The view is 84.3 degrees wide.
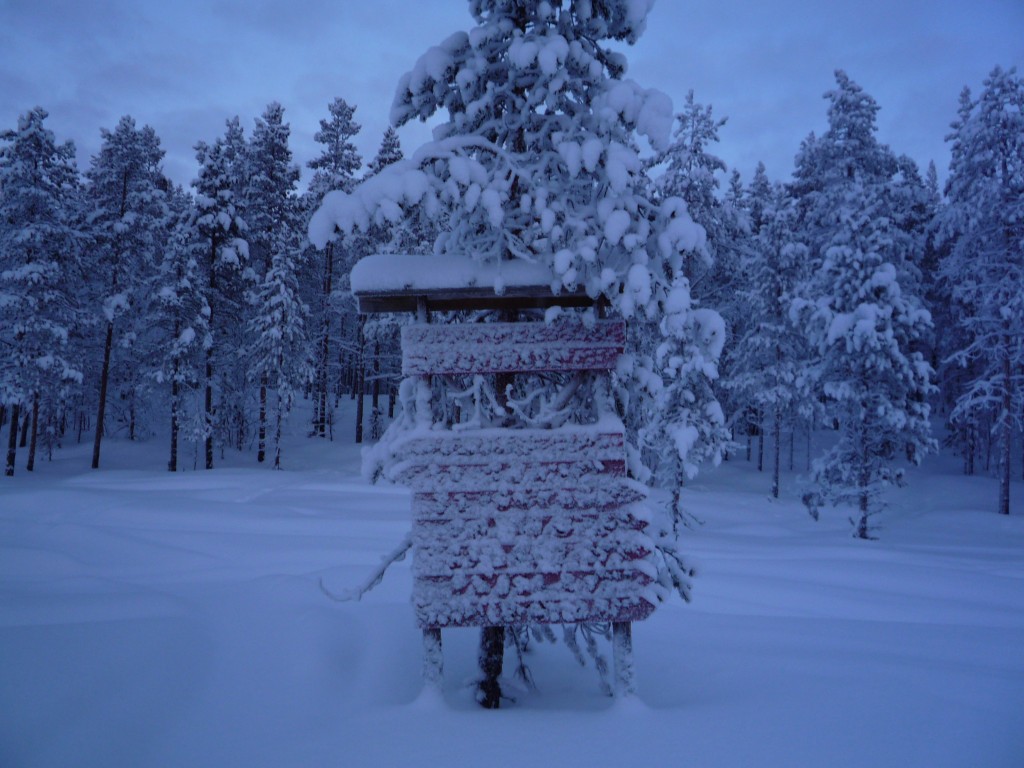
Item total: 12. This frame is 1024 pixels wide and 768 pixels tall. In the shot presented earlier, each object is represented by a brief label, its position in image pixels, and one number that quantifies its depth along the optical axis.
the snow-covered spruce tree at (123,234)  25.72
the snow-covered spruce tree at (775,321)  25.12
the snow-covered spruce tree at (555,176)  4.39
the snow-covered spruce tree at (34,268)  22.33
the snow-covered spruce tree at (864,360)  17.50
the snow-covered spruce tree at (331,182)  29.67
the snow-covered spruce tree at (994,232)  20.52
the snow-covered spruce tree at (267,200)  28.55
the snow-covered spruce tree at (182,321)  24.36
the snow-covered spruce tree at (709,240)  18.72
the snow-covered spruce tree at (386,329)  22.41
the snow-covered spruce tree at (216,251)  25.33
